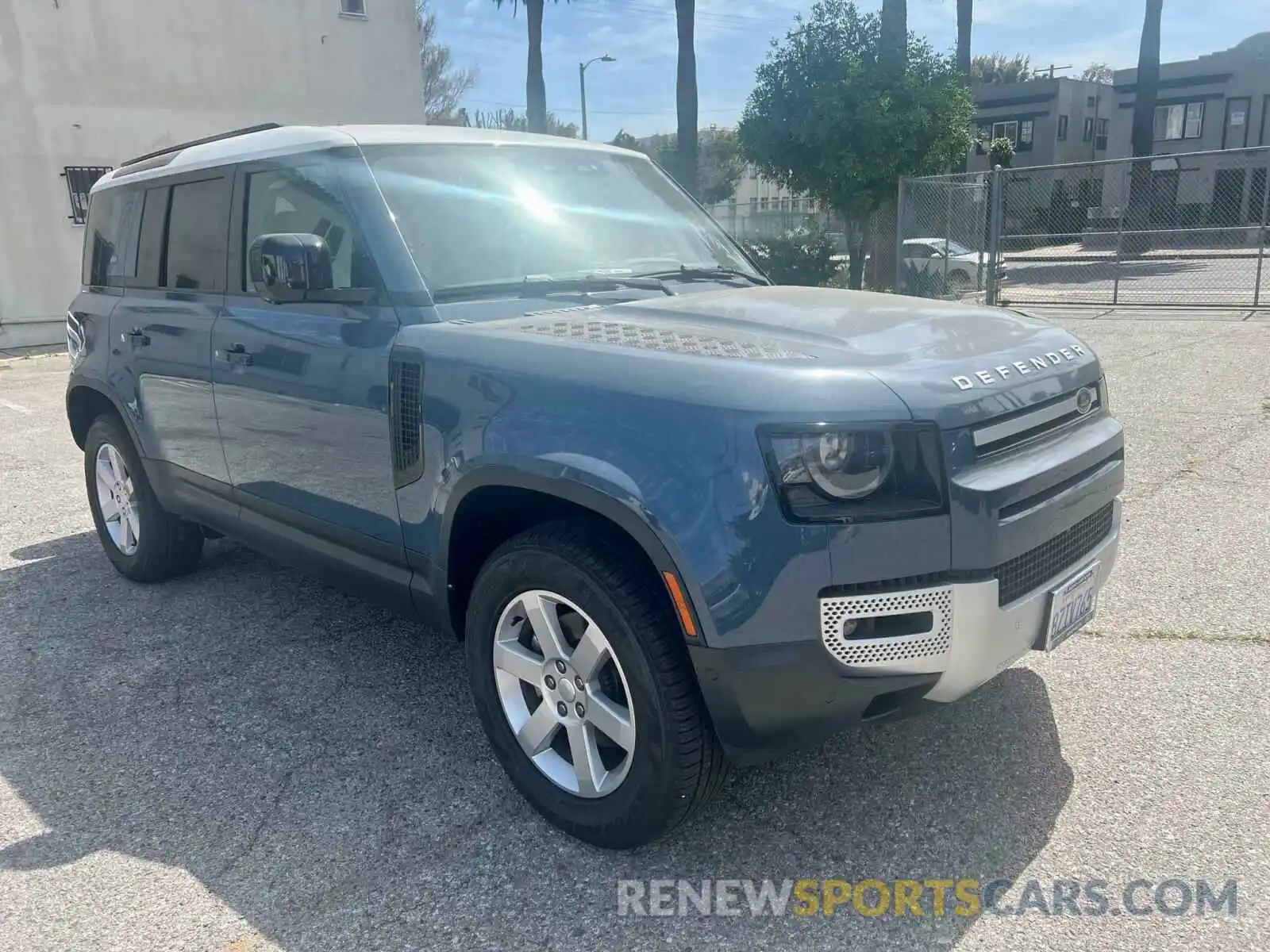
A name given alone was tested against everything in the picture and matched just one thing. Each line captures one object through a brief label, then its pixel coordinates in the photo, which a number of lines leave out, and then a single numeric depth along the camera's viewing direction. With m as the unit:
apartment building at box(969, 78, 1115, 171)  40.34
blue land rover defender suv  2.35
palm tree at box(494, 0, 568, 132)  27.75
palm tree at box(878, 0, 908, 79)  16.41
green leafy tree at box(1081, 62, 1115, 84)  53.52
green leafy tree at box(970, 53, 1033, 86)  64.50
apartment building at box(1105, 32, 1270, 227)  31.62
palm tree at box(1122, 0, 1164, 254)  24.67
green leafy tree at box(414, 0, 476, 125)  39.53
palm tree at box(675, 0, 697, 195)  23.47
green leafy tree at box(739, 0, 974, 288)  16.28
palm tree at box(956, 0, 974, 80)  28.73
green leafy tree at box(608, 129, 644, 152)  46.91
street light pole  44.56
